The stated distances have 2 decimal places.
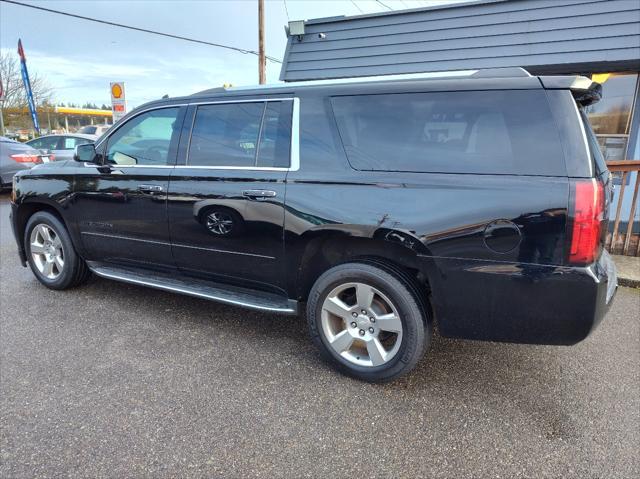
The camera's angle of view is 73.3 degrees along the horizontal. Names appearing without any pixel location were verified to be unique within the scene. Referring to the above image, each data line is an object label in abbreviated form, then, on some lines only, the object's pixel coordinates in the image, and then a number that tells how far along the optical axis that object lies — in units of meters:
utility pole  15.90
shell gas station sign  11.23
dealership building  5.96
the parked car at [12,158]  10.31
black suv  2.21
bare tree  30.00
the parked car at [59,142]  13.11
